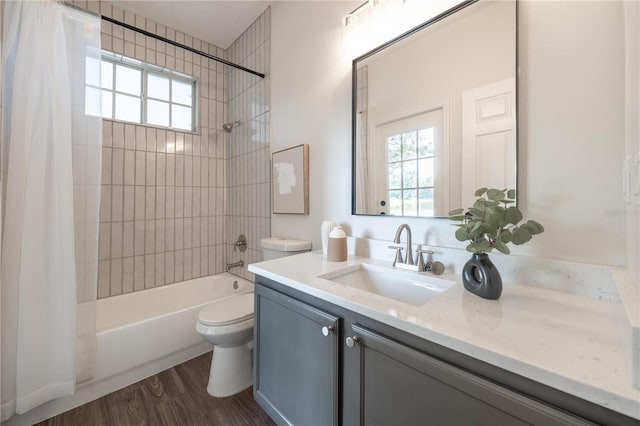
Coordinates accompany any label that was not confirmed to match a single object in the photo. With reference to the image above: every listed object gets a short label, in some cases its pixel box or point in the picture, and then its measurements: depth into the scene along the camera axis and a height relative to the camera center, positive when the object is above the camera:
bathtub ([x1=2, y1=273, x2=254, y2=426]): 1.46 -0.88
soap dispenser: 1.31 -0.18
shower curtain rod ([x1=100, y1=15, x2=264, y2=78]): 1.53 +1.16
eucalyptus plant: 0.76 -0.04
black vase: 0.78 -0.20
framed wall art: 1.74 +0.24
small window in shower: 2.11 +1.08
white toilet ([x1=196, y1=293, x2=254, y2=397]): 1.50 -0.85
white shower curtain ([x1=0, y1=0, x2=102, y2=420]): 1.19 +0.01
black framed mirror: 0.96 +0.45
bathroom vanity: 0.47 -0.36
